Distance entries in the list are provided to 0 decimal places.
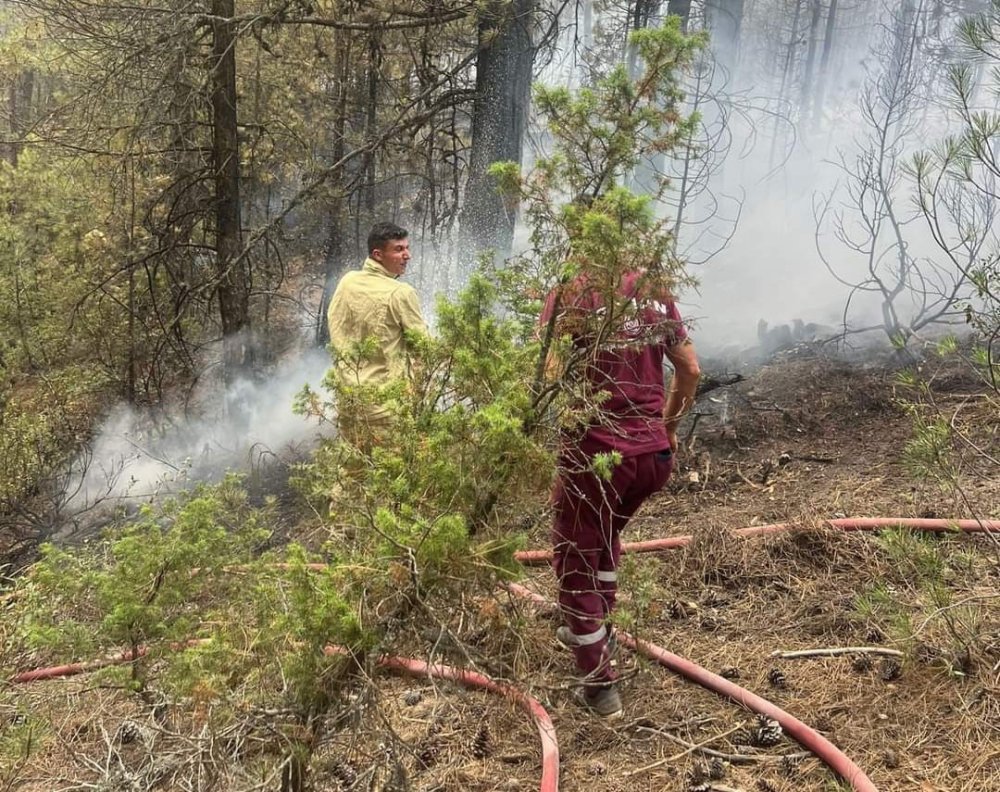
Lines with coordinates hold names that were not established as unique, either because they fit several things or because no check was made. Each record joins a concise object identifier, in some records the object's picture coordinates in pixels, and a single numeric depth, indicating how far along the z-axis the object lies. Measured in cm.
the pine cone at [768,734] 253
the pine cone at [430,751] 249
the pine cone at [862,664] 288
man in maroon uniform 250
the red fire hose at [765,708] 225
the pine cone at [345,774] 216
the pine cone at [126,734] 245
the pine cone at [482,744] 254
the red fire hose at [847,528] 352
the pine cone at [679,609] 345
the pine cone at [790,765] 239
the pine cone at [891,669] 281
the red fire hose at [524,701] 171
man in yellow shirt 368
